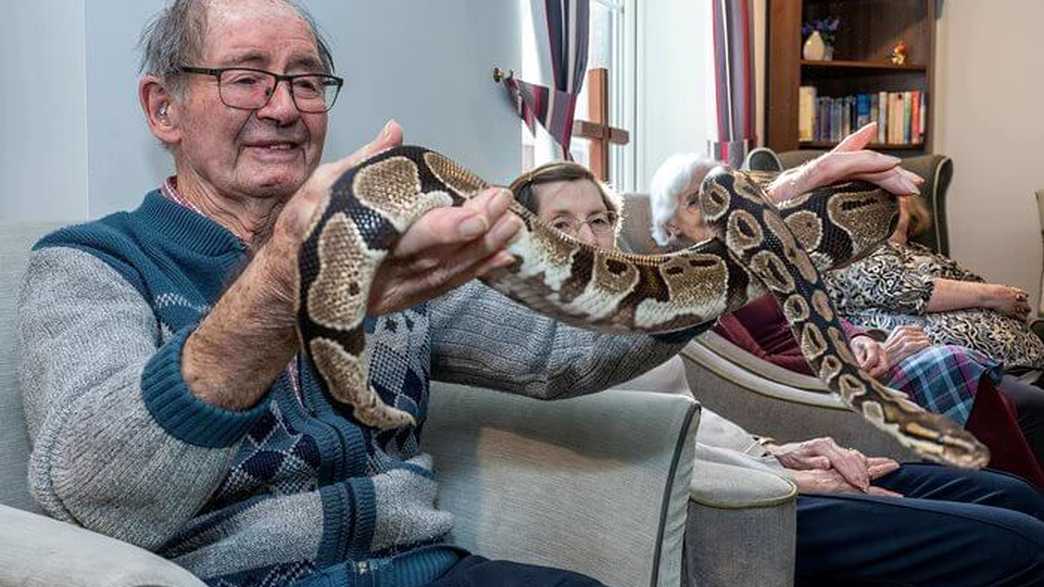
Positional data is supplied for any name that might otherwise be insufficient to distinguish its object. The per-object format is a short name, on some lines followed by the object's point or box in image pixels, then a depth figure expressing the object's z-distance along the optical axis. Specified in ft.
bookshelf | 20.02
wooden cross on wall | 14.90
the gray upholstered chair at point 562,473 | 5.29
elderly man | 3.66
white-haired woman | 4.55
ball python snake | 3.13
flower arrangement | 21.13
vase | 20.70
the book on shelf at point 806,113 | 20.83
